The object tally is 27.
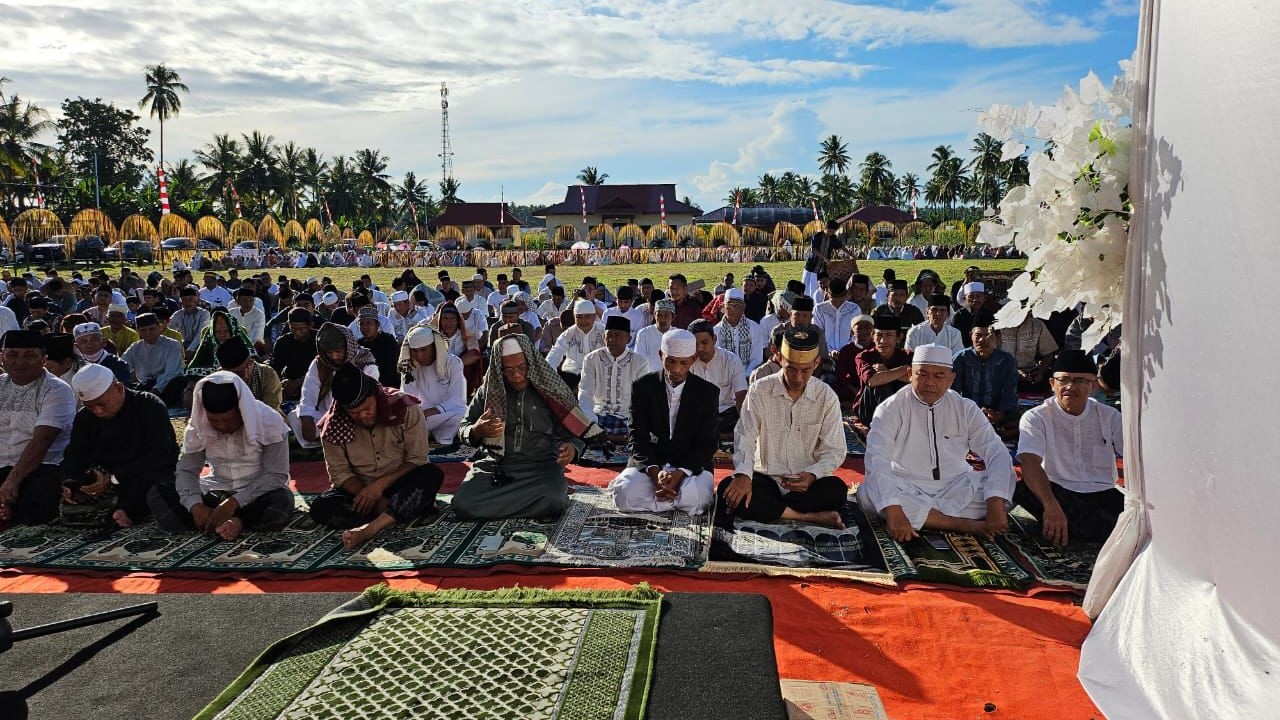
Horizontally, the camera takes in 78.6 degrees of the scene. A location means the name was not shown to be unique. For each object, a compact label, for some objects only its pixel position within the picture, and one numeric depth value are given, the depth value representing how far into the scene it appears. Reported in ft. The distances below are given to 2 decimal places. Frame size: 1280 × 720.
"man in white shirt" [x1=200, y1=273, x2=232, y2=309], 37.71
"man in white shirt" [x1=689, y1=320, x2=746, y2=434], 20.54
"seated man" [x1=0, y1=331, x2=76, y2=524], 14.32
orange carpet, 8.84
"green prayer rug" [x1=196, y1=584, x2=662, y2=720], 6.36
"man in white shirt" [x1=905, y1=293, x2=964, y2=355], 21.95
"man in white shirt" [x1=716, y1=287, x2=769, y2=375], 24.94
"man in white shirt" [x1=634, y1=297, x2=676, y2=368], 22.93
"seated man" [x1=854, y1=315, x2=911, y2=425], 19.89
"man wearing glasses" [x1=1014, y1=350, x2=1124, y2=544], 13.32
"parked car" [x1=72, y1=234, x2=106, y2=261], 87.30
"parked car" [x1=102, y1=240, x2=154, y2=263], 98.78
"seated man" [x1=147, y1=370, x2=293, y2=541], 13.56
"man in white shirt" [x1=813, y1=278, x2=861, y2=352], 26.40
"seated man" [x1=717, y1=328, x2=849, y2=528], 13.96
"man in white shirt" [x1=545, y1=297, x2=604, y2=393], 23.81
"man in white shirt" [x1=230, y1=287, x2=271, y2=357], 30.09
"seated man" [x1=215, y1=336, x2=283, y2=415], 16.70
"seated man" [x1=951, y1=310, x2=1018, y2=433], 19.71
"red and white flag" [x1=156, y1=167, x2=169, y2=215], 99.40
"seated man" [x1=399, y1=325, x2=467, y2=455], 20.01
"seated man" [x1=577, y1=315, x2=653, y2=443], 20.16
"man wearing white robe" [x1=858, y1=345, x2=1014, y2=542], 13.37
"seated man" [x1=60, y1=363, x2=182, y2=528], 14.38
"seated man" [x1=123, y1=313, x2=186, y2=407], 23.80
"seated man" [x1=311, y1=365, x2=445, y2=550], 13.73
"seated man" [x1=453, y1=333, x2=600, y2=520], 14.74
